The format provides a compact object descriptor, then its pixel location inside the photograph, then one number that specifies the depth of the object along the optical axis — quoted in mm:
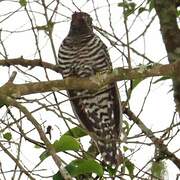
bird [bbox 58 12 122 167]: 7277
